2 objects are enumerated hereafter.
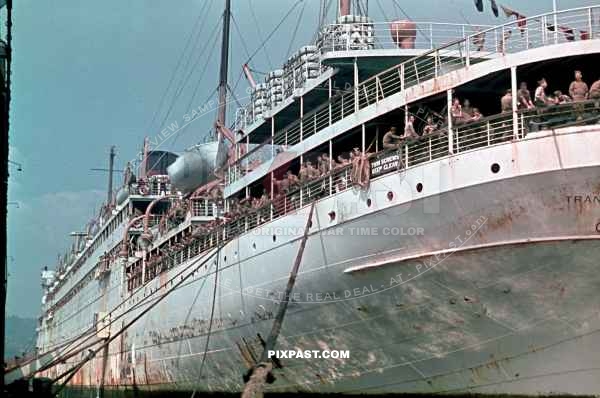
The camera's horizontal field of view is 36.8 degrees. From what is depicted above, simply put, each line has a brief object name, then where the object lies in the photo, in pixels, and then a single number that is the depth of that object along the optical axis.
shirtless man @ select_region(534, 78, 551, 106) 13.84
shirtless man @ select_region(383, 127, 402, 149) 16.28
